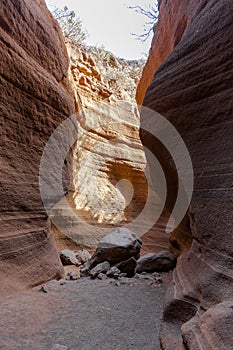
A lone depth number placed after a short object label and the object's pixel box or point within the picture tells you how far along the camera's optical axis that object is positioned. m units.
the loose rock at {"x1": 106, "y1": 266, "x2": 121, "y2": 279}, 3.54
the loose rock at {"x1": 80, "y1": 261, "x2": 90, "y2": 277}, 3.78
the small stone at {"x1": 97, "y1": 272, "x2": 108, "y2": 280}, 3.55
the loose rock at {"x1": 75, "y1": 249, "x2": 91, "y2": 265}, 5.43
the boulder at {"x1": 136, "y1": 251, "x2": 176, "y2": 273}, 4.00
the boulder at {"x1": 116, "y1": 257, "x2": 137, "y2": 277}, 3.77
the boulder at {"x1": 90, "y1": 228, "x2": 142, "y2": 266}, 3.92
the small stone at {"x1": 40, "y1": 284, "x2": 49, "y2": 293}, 2.92
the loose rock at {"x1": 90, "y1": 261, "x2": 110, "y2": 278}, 3.61
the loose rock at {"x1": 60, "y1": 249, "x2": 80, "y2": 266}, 5.18
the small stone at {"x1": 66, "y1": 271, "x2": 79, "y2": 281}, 3.57
